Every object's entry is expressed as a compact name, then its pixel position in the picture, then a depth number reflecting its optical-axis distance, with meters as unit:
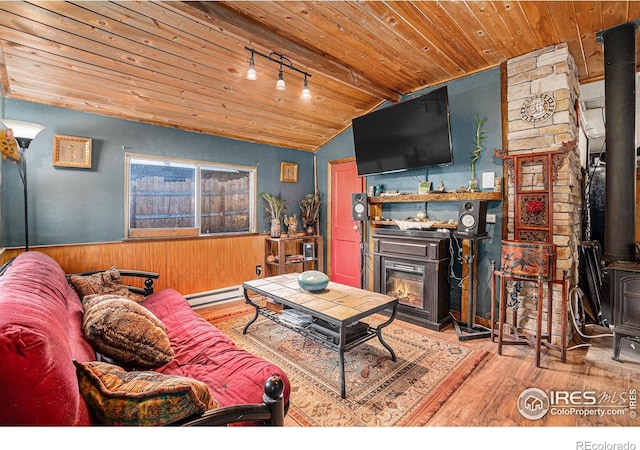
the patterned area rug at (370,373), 1.74
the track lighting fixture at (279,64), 2.41
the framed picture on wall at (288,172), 4.57
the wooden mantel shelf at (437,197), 2.84
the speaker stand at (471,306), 2.74
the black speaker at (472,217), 2.71
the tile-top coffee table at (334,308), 1.96
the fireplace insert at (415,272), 2.98
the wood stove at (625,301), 2.22
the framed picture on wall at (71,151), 2.81
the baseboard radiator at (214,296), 3.67
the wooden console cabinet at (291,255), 4.26
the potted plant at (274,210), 4.32
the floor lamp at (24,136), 2.23
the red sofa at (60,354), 0.68
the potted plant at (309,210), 4.76
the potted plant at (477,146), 3.00
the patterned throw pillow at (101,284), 2.21
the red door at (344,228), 4.43
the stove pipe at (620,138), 2.32
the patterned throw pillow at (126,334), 1.37
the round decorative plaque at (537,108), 2.58
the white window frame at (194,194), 3.29
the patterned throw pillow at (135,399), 0.88
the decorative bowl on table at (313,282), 2.47
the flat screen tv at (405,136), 2.96
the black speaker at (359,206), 3.64
